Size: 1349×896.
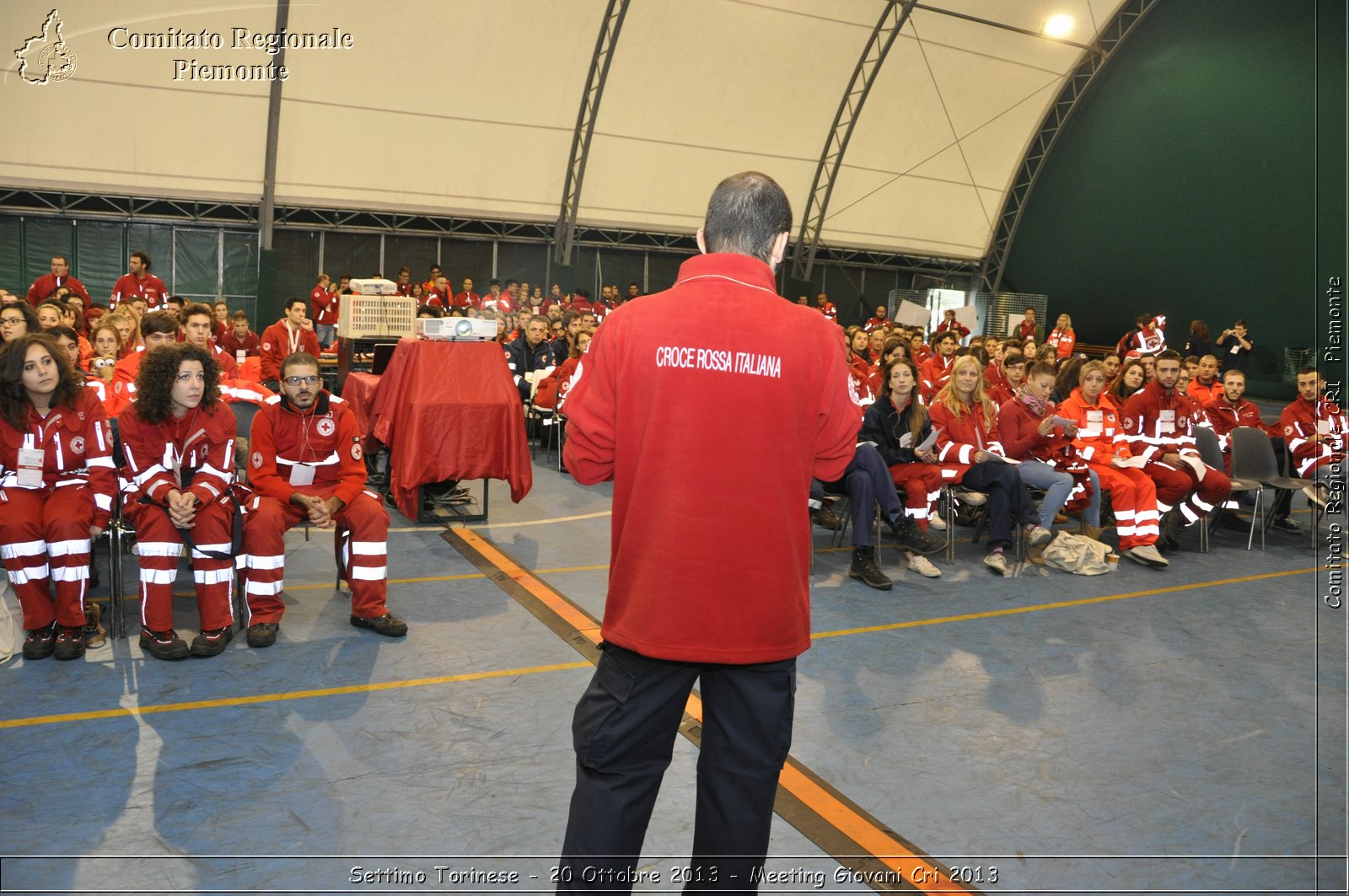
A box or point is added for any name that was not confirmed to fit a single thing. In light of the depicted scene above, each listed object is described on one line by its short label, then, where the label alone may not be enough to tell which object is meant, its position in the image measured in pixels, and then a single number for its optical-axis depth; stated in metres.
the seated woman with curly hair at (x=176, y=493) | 4.39
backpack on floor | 6.62
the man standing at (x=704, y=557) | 1.99
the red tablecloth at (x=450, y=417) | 6.62
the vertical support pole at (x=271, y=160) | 14.61
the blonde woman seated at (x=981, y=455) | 6.61
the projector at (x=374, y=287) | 7.93
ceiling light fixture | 18.93
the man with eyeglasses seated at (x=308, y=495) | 4.66
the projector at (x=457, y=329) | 6.76
